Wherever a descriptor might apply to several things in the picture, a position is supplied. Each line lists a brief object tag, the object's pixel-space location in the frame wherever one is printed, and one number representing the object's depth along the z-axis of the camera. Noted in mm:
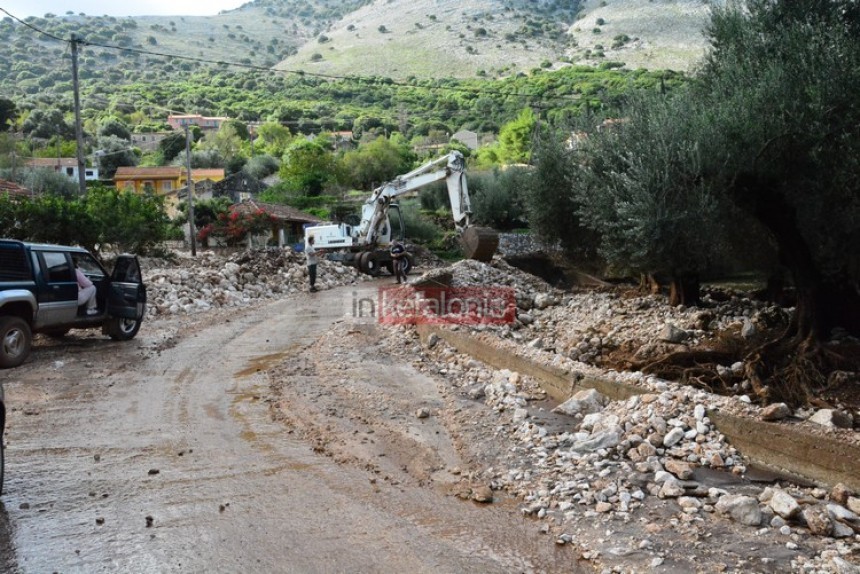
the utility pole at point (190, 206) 37088
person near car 12828
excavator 26031
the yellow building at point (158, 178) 76062
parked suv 11109
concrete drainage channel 5688
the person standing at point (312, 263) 24672
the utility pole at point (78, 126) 23031
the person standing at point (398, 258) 25641
